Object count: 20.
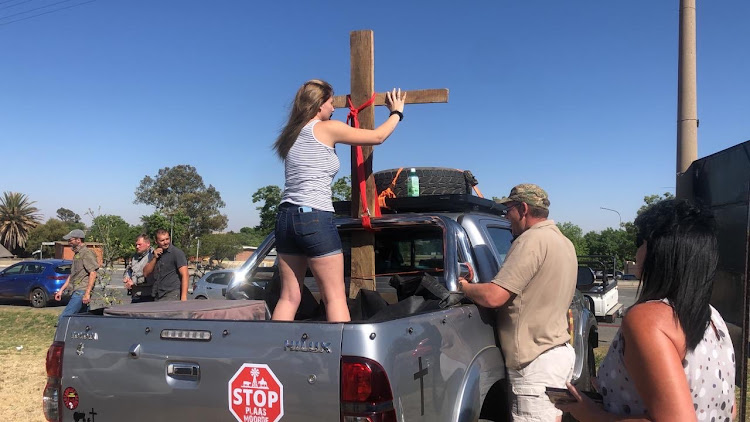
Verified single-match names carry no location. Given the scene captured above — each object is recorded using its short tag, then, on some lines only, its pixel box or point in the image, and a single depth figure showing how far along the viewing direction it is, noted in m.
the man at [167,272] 6.62
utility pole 8.11
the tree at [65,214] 91.65
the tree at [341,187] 24.19
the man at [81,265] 8.40
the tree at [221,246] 46.94
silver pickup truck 2.08
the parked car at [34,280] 16.83
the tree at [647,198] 39.81
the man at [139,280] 6.79
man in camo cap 2.90
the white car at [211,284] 16.39
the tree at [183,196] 65.62
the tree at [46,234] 61.78
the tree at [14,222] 63.88
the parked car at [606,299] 11.01
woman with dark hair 1.51
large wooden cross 3.67
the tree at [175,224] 43.12
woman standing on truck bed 2.96
